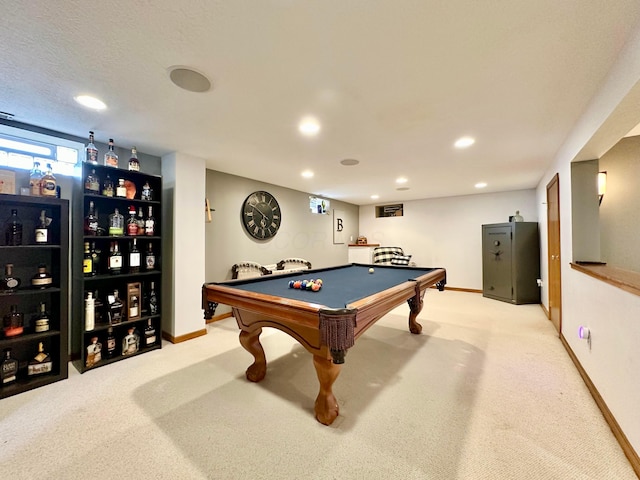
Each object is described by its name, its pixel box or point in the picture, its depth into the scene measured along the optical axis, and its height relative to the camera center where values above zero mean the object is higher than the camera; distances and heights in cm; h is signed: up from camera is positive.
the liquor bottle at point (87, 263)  238 -18
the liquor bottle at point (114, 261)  254 -17
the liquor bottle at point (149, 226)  279 +19
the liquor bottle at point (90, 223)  244 +20
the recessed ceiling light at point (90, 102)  184 +105
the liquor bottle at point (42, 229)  217 +13
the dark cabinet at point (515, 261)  453 -39
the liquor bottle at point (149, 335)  275 -99
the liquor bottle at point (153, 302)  281 -65
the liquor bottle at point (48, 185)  221 +51
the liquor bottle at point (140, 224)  274 +21
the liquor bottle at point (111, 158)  252 +84
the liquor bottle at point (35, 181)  220 +54
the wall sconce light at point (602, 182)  299 +66
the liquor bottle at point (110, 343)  250 -98
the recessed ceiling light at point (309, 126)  219 +104
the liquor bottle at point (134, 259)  266 -16
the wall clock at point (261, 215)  419 +46
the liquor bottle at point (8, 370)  199 -99
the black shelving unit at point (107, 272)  240 -30
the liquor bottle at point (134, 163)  265 +83
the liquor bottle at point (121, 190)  260 +55
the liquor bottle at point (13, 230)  207 +12
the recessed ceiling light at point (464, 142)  259 +102
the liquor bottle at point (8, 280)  205 -29
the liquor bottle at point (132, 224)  267 +20
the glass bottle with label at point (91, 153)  242 +87
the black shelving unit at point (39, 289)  214 -36
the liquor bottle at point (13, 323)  202 -64
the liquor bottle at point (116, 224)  255 +20
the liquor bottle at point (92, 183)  241 +58
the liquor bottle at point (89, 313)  237 -64
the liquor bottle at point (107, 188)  253 +55
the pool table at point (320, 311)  142 -44
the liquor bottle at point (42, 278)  217 -29
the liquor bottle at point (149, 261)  279 -19
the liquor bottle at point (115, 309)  252 -65
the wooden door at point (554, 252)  301 -16
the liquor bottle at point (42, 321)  216 -65
